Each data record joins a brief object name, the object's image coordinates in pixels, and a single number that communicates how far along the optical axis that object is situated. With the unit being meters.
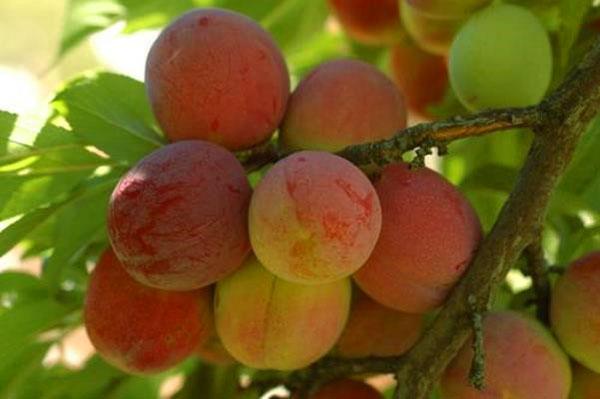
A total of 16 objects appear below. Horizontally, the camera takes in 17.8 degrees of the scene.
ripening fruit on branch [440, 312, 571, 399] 0.61
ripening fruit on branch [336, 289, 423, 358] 0.66
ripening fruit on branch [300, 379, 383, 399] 0.66
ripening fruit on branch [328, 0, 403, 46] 0.79
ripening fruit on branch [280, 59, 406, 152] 0.65
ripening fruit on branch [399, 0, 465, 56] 0.71
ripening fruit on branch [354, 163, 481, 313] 0.62
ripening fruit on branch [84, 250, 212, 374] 0.63
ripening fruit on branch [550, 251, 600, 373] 0.62
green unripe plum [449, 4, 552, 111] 0.65
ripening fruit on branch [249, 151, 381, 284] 0.59
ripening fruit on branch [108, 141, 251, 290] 0.60
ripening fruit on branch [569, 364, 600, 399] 0.64
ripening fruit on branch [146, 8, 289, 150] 0.64
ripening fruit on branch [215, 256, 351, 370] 0.62
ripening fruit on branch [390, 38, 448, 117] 0.81
